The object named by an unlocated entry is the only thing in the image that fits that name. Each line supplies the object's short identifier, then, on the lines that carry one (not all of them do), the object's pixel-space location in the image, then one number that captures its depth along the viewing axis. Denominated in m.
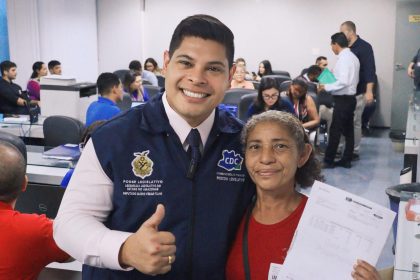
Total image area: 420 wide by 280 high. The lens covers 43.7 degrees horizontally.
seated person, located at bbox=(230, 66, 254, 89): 7.47
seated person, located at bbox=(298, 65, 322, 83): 8.38
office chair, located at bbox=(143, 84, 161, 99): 7.39
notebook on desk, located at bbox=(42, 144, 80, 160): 3.41
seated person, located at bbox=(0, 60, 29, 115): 7.04
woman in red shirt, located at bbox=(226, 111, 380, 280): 1.42
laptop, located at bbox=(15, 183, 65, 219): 2.92
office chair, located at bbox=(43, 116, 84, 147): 4.58
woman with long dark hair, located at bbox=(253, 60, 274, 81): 9.69
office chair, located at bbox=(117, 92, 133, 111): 6.18
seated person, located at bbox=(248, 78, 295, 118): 4.98
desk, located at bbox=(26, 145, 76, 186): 2.99
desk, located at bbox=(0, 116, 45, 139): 5.15
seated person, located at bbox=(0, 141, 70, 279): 1.71
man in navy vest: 1.27
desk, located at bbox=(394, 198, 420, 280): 1.33
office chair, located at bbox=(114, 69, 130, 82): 10.48
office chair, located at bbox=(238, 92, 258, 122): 5.55
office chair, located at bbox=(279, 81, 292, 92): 6.97
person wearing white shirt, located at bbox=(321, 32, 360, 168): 6.31
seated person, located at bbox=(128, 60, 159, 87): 8.89
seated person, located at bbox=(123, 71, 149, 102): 6.85
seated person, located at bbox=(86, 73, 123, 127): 4.81
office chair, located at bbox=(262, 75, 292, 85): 8.21
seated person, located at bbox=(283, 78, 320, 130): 6.02
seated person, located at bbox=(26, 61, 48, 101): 7.79
